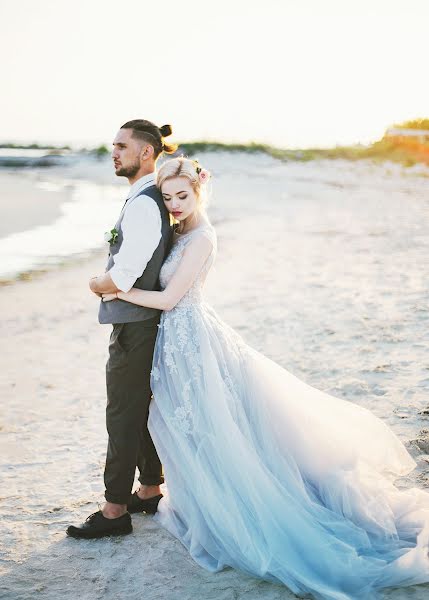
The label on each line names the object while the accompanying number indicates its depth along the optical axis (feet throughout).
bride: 10.58
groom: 11.06
